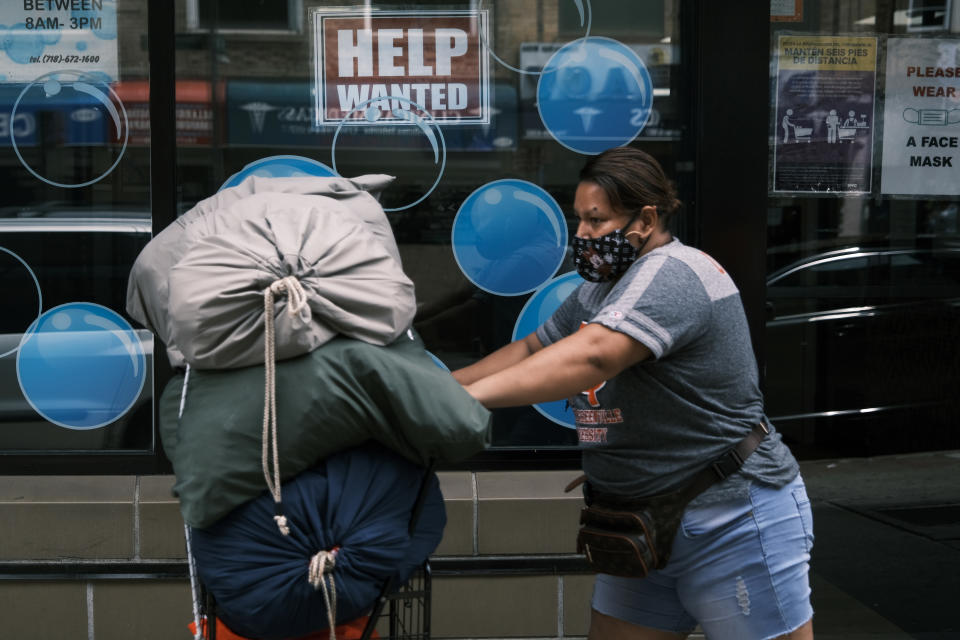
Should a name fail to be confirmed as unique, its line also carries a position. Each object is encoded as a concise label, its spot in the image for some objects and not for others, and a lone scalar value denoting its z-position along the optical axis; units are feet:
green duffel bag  7.30
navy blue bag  7.30
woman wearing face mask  9.05
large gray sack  7.13
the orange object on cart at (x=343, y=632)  7.88
